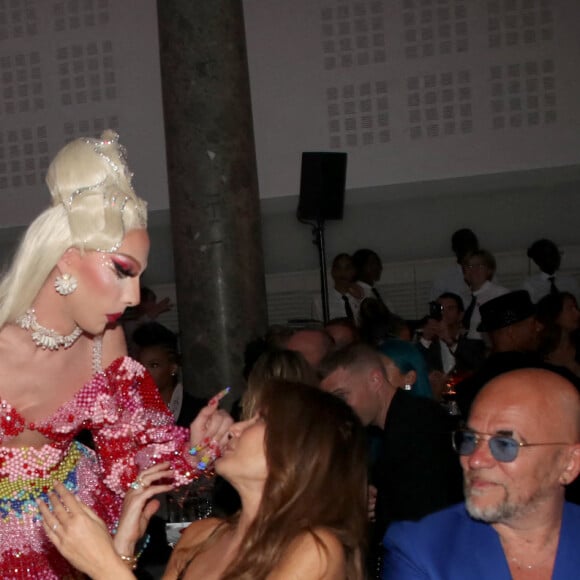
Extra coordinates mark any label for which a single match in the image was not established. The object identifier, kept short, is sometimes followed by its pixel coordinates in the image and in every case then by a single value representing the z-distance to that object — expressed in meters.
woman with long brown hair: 2.18
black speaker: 7.52
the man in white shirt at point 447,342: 5.98
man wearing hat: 4.34
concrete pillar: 6.02
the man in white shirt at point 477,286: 6.86
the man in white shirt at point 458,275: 7.52
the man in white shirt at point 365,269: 7.65
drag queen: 2.37
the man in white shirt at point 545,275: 7.41
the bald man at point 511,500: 2.12
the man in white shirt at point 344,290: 7.45
